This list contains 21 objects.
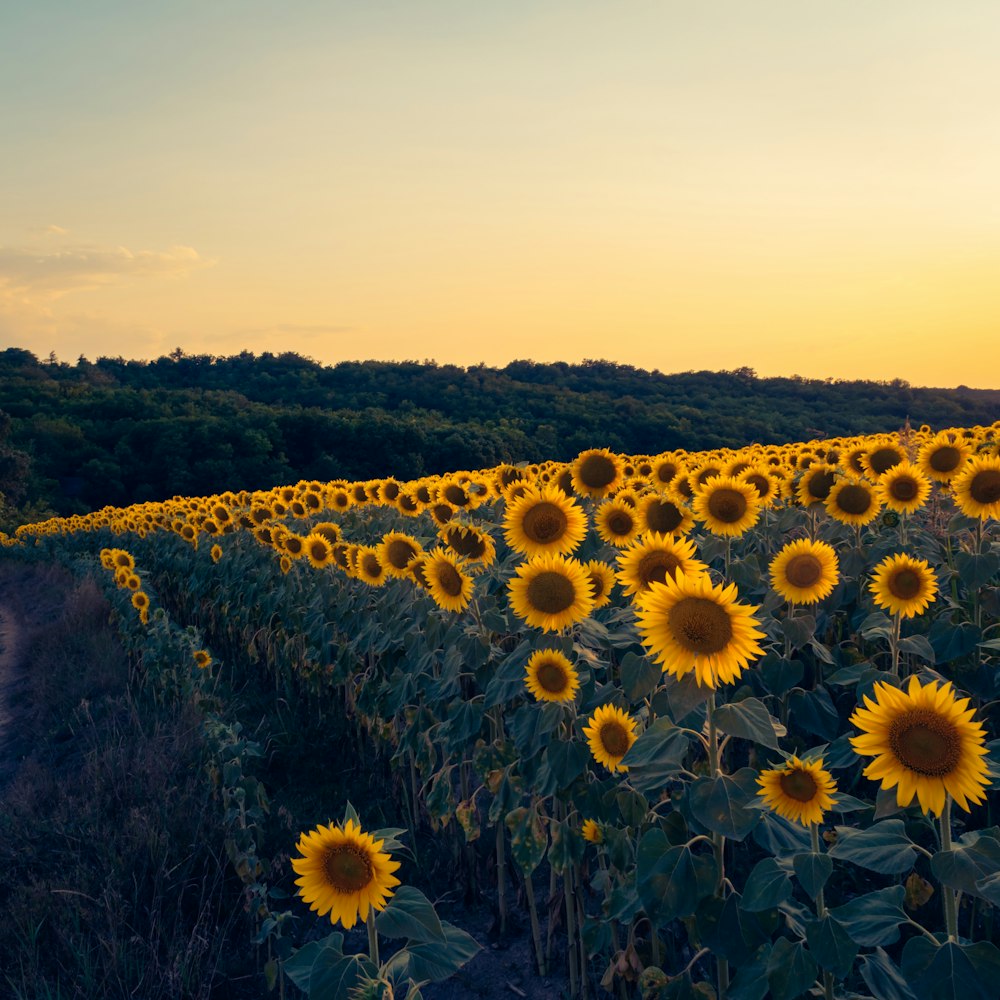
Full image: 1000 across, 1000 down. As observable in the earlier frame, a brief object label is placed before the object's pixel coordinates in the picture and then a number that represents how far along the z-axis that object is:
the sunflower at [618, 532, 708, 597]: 3.74
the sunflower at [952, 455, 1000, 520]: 5.55
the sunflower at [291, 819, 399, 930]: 2.73
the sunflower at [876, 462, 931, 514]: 6.38
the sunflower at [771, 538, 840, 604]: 4.57
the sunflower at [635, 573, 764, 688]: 2.95
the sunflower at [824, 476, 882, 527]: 6.02
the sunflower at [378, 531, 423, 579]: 6.24
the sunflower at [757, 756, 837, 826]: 2.88
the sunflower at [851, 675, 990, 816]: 2.46
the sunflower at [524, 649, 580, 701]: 3.87
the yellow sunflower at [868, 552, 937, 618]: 4.37
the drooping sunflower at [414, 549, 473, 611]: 4.87
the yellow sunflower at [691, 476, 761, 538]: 5.30
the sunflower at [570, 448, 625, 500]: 6.24
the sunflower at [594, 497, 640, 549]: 5.36
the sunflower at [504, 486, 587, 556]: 4.73
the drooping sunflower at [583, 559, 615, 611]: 4.53
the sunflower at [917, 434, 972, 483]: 6.88
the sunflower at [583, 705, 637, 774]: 3.69
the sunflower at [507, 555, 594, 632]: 3.90
